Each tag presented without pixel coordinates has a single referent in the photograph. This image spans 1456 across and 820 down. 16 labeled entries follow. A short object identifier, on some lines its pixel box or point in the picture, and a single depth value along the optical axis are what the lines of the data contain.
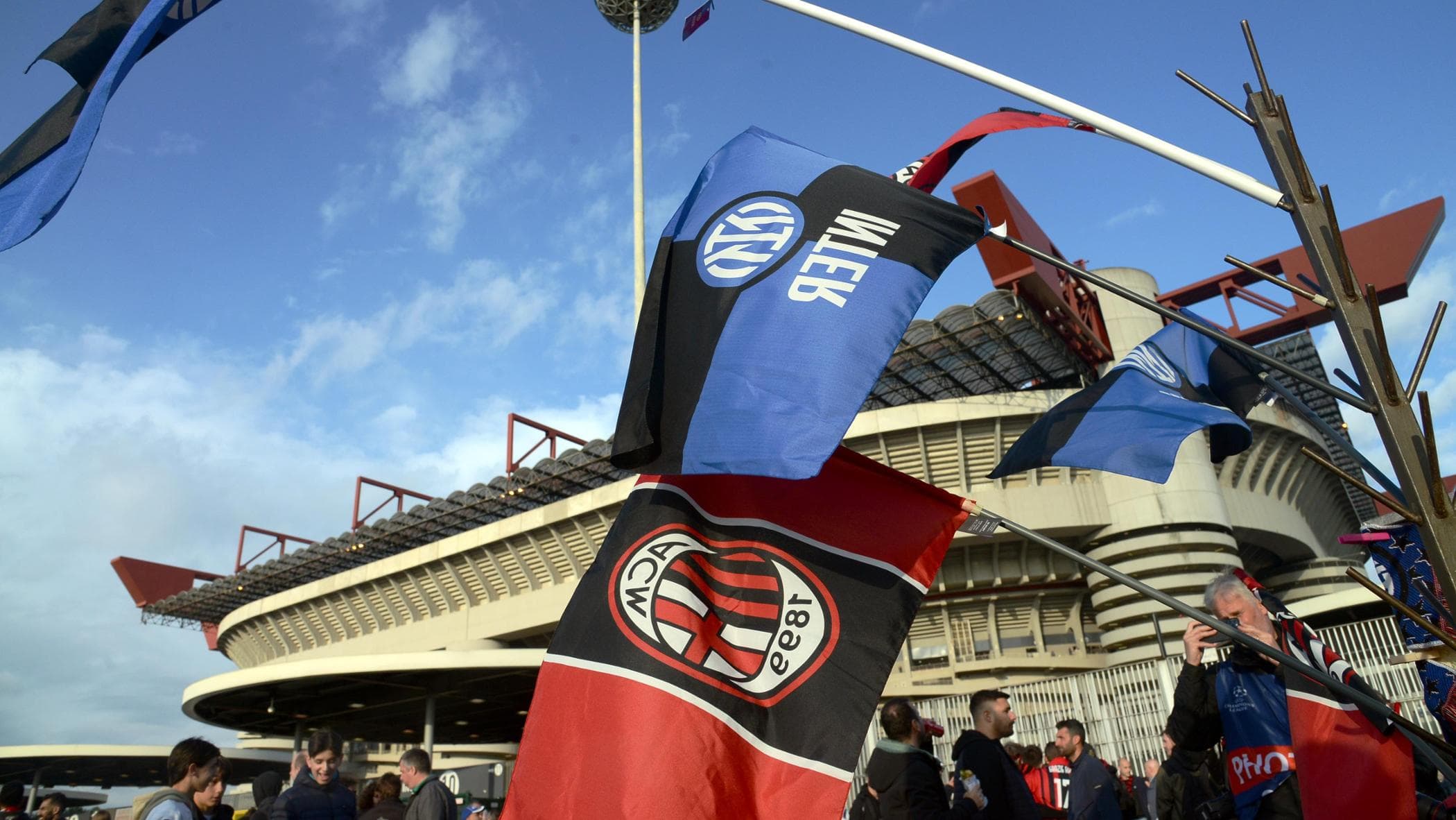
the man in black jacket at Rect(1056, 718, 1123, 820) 6.99
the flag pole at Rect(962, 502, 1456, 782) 2.45
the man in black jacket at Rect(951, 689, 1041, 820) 4.65
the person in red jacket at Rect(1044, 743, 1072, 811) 9.02
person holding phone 3.55
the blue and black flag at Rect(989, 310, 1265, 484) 3.97
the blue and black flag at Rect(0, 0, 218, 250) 4.10
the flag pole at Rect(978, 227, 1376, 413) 2.46
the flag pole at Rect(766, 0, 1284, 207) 2.89
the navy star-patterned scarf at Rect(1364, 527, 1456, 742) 3.49
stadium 26.00
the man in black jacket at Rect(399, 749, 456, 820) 6.26
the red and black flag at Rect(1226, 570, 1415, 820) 3.12
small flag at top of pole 13.74
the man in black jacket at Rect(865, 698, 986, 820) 4.41
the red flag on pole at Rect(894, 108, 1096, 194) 3.89
